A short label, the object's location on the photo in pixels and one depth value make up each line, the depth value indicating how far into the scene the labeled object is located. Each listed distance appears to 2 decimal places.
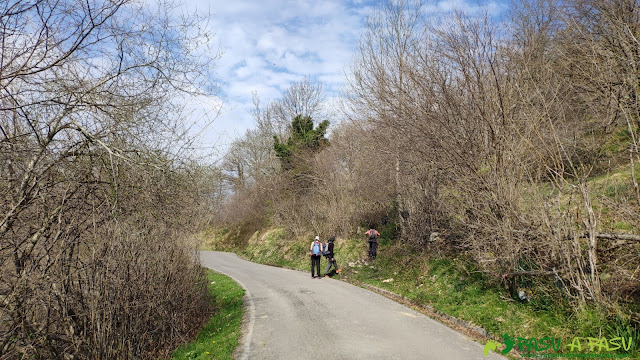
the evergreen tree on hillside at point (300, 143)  28.70
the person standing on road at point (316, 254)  15.36
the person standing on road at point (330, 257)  15.96
